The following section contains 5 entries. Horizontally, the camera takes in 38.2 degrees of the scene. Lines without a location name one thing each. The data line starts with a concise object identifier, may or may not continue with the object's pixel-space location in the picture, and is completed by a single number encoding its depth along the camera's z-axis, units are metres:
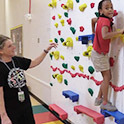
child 1.29
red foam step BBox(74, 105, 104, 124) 1.54
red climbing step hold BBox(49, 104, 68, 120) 2.17
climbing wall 1.42
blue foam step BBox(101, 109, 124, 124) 1.29
